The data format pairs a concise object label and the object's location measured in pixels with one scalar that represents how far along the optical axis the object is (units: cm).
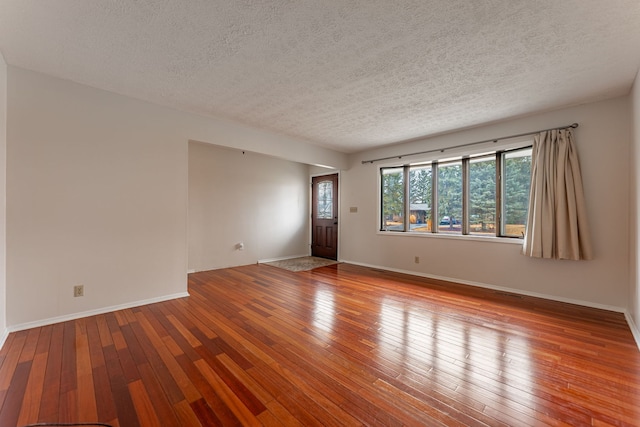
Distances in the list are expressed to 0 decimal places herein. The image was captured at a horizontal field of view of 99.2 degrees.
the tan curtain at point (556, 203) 331
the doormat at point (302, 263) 565
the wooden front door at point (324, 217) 662
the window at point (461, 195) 401
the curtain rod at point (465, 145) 345
